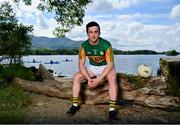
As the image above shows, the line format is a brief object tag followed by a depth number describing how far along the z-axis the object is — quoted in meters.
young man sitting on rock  3.81
